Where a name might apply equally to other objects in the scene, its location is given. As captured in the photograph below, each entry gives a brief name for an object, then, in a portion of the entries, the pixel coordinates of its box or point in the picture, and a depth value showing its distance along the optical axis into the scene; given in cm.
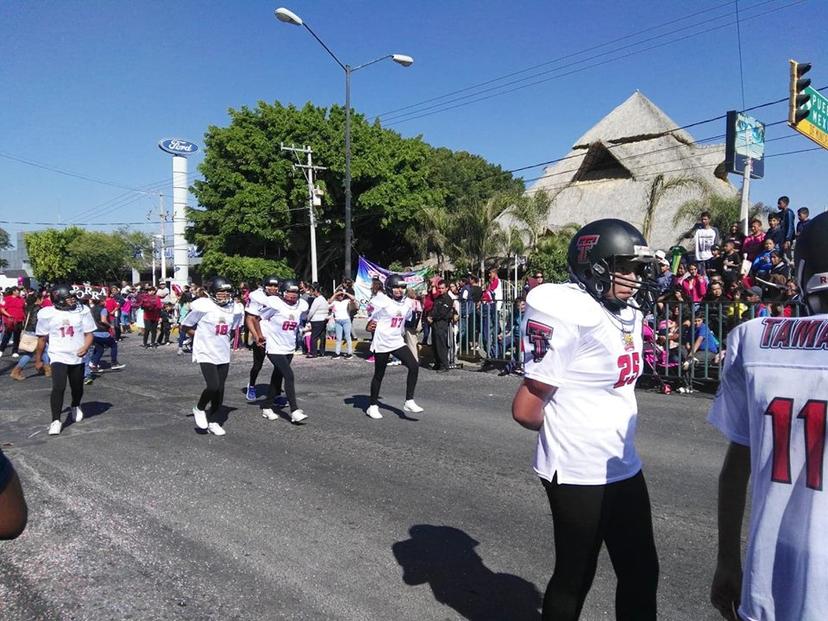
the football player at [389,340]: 859
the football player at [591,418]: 248
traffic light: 1280
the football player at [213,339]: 755
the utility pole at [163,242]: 6093
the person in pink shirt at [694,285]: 1127
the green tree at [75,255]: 7056
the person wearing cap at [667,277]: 1222
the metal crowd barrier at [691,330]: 973
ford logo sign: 7543
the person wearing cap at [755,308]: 937
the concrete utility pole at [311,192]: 3058
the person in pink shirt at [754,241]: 1280
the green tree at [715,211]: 2206
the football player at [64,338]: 764
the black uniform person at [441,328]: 1312
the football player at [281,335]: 814
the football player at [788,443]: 148
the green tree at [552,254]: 2392
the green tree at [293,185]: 3388
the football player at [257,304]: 850
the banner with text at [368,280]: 2139
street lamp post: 2041
